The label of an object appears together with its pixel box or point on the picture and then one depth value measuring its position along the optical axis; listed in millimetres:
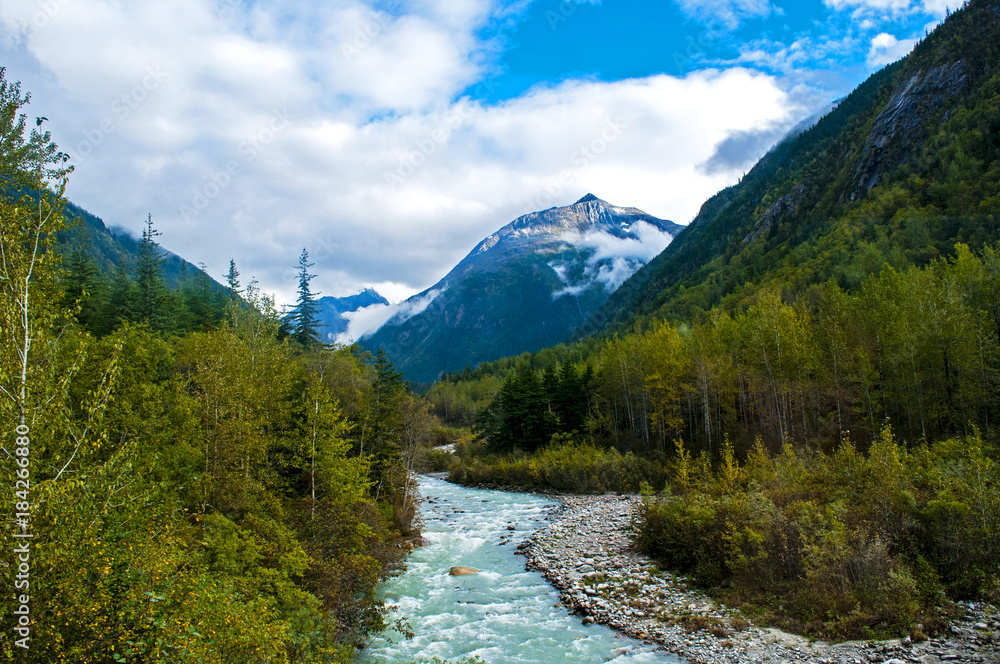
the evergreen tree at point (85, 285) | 43200
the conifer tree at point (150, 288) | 48562
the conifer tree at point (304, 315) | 56594
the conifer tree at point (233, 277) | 74212
